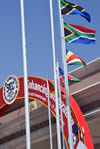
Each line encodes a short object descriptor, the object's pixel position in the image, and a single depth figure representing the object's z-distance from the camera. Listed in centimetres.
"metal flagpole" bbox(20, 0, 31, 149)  930
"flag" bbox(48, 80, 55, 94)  1945
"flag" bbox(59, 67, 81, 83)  1531
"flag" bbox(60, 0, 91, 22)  1356
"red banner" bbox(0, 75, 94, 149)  1702
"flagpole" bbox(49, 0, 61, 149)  1252
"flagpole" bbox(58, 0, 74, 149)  1195
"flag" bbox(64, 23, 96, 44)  1354
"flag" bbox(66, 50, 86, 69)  1345
